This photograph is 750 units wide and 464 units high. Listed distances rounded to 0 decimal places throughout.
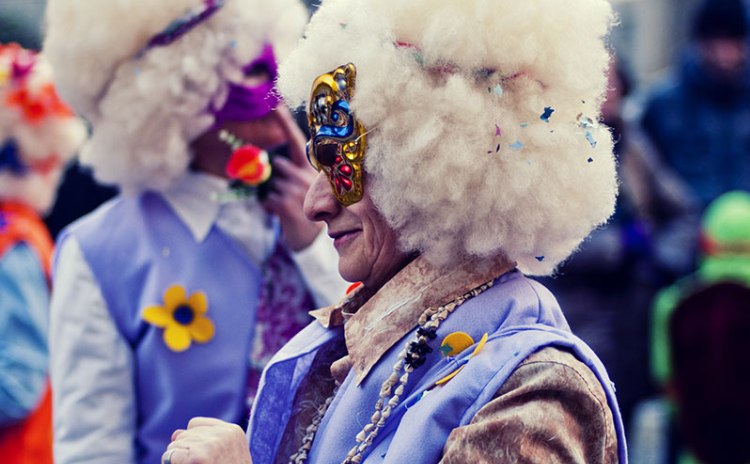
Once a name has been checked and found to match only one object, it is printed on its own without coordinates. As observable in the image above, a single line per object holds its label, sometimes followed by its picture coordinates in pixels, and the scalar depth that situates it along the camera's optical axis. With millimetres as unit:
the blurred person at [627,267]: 5516
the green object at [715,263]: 5172
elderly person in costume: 2043
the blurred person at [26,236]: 3713
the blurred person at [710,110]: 5883
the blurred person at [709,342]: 4953
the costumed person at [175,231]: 3156
